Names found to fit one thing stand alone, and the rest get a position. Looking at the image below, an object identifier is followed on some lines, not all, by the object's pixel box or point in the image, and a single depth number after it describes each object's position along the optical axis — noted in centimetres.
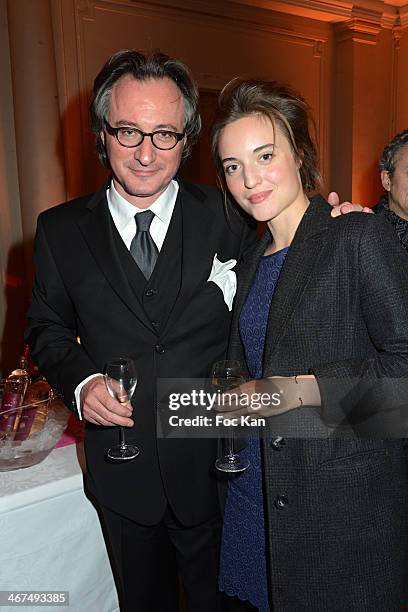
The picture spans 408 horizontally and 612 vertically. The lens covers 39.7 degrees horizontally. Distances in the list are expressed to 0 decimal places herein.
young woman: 138
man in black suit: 165
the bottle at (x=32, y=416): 181
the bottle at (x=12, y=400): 176
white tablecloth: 168
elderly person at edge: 286
